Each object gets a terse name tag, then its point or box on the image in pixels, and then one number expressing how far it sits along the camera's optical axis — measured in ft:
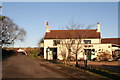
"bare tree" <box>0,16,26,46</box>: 161.91
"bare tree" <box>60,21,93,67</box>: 92.02
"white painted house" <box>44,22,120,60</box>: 126.21
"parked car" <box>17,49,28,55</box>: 214.53
